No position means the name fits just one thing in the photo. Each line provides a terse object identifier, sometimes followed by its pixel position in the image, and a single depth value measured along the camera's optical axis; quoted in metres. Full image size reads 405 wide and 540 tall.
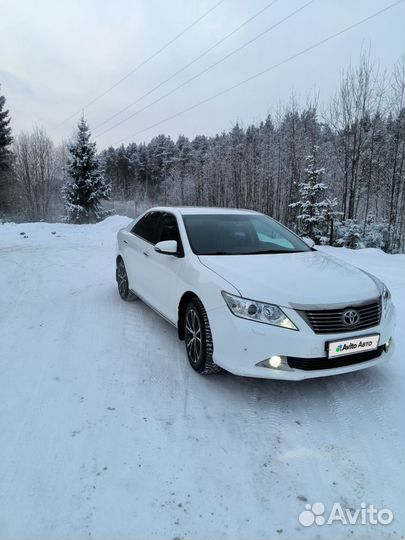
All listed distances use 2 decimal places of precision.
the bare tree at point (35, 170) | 42.09
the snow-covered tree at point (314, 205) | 15.07
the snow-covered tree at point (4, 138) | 33.25
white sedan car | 2.85
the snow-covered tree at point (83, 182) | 28.41
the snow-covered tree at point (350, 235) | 14.15
